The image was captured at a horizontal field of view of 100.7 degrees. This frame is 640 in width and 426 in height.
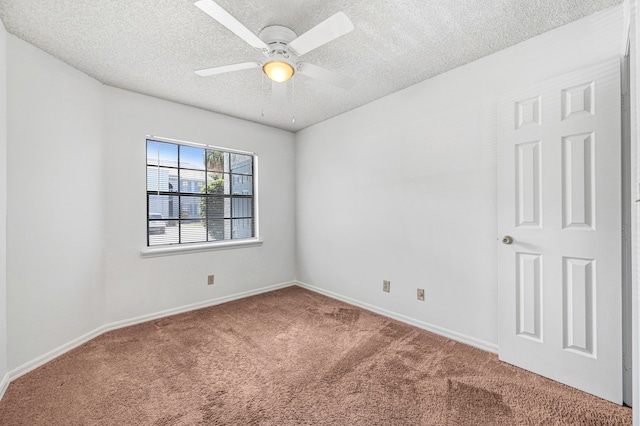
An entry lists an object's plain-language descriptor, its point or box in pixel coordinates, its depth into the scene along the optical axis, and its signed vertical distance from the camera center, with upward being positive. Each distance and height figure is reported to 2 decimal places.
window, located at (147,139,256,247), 3.16 +0.26
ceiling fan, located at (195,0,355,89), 1.43 +1.00
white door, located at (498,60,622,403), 1.65 -0.13
